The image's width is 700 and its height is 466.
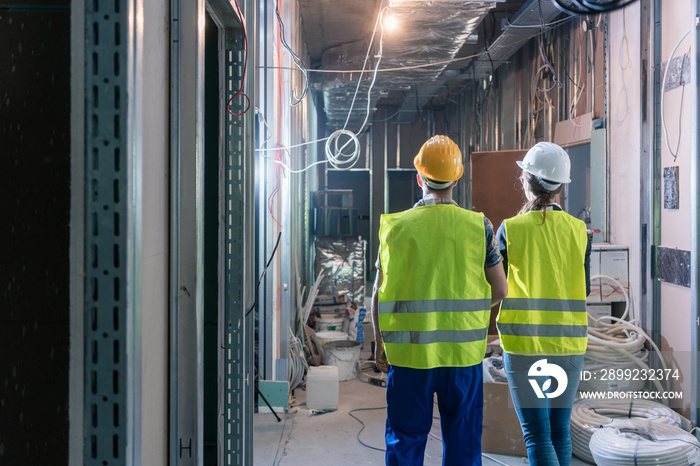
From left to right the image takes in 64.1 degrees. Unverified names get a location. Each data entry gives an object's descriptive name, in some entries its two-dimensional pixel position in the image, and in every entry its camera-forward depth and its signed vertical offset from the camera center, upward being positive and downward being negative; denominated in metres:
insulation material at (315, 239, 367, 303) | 7.10 -0.52
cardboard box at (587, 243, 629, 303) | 4.05 -0.29
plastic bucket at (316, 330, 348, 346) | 4.75 -0.94
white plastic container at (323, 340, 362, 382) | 4.48 -1.06
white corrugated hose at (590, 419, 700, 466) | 2.57 -1.03
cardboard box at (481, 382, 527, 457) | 2.98 -1.04
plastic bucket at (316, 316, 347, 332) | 5.54 -0.96
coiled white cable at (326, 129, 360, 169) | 4.23 +0.62
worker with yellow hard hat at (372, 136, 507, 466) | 1.95 -0.34
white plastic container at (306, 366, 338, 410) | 3.71 -1.08
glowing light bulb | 4.38 +1.63
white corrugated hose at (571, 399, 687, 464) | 2.96 -1.04
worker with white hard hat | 2.14 -0.34
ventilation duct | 4.24 +1.70
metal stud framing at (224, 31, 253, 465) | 2.05 -0.15
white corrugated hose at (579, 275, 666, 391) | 3.49 -0.82
